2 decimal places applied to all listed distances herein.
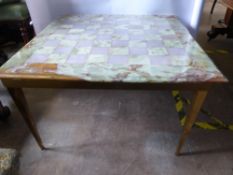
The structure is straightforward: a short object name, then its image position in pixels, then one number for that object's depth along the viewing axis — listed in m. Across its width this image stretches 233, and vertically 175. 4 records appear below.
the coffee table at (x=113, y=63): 0.74
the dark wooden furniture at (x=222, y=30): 2.49
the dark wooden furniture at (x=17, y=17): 1.83
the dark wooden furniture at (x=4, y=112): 1.33
